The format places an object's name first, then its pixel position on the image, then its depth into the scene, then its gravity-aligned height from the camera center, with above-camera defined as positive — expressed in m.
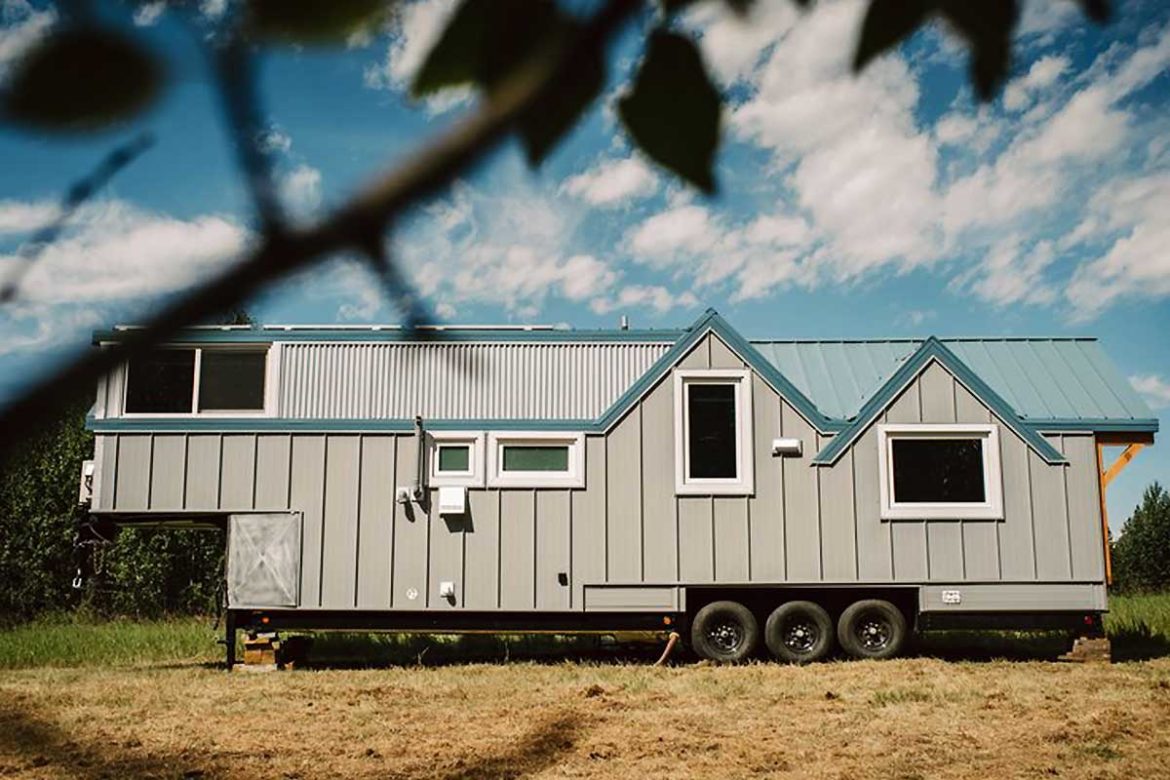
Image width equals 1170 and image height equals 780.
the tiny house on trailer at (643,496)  10.34 +0.52
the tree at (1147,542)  41.62 +0.12
